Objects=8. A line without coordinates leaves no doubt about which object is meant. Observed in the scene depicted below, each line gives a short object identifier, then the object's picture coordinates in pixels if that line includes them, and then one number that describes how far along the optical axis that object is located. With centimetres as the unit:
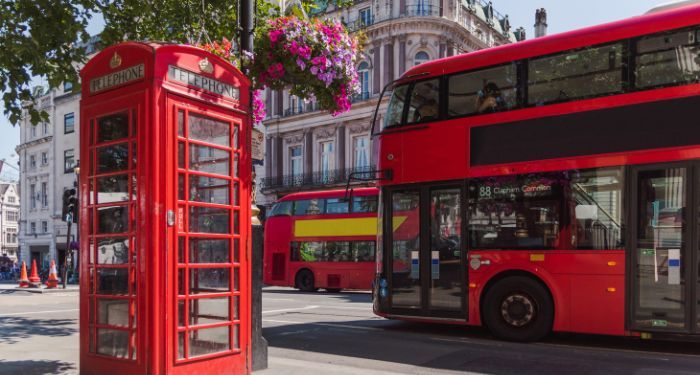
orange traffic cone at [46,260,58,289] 2228
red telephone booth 446
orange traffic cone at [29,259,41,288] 2341
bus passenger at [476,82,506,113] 891
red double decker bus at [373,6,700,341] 752
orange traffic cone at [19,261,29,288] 2339
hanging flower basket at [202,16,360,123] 634
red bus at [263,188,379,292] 1942
